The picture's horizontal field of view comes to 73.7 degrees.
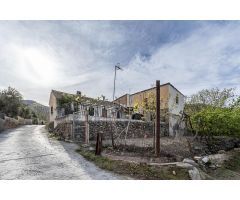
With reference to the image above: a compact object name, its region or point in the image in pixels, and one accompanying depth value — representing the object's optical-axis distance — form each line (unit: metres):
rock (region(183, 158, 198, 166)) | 4.55
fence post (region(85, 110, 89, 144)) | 7.60
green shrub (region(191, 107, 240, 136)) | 8.05
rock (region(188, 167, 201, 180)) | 3.95
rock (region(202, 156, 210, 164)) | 5.35
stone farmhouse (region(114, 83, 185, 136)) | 12.85
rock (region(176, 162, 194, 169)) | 4.16
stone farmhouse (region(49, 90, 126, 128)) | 9.93
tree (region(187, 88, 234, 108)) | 14.13
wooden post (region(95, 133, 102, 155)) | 5.49
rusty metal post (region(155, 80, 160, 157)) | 4.93
